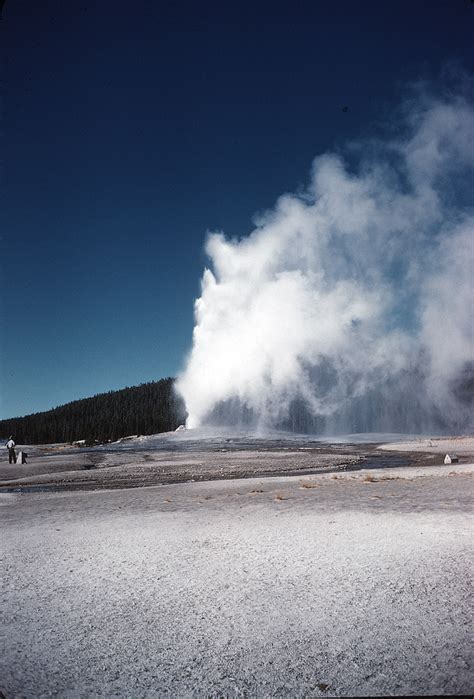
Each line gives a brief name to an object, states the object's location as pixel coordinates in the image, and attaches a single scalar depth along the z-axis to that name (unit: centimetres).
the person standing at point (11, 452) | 3139
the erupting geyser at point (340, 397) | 10644
